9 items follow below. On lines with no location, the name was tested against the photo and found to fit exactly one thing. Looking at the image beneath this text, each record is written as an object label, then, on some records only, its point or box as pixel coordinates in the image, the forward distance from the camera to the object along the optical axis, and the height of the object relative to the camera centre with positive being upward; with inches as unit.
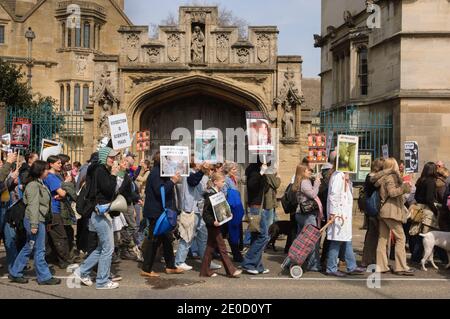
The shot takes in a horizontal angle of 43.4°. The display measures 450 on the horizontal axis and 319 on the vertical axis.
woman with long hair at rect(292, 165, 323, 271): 345.7 -30.3
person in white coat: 337.1 -42.1
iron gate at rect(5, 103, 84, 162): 644.7 +26.3
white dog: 359.9 -57.7
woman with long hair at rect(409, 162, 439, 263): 380.8 -34.2
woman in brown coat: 342.6 -38.1
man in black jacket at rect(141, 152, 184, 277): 333.7 -33.5
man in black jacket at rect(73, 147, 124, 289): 301.6 -40.9
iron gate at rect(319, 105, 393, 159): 669.9 +25.3
